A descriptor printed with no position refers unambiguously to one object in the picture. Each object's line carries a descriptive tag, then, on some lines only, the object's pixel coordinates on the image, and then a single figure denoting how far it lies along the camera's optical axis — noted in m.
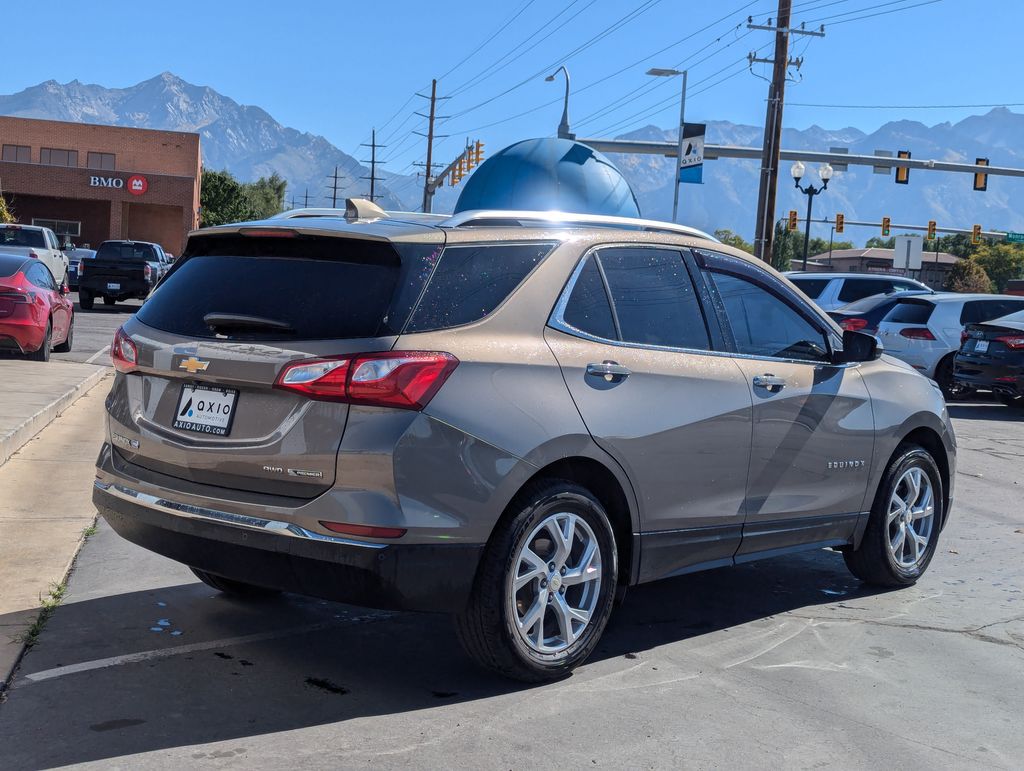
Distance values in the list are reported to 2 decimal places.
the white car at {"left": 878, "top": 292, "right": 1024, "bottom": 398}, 18.36
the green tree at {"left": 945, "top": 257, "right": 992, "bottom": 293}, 84.88
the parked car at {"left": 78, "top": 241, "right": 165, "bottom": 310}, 30.66
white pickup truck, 25.78
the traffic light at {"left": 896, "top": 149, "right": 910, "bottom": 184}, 40.12
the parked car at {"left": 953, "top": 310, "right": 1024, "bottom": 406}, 16.31
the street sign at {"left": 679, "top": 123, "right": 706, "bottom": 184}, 29.33
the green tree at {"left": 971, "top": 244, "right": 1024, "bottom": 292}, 108.50
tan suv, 4.14
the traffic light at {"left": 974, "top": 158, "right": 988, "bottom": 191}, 41.33
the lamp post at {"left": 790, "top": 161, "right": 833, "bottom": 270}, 44.45
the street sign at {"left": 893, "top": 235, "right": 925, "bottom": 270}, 45.88
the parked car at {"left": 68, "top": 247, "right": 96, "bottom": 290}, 38.06
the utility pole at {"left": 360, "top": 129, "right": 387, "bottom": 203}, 102.58
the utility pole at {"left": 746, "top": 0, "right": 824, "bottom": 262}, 28.48
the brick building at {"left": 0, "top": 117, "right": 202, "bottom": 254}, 63.97
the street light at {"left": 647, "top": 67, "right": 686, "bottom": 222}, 30.73
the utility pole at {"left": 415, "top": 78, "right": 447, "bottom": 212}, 75.79
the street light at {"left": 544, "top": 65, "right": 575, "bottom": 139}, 37.41
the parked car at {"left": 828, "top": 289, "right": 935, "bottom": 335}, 19.20
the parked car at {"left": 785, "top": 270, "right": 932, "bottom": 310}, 23.03
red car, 14.97
